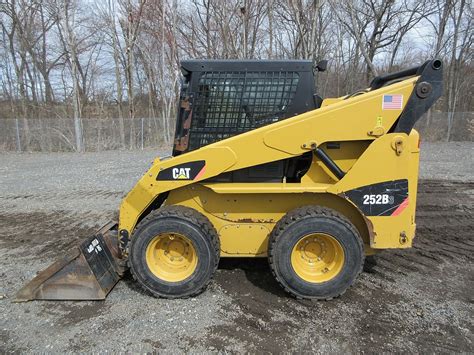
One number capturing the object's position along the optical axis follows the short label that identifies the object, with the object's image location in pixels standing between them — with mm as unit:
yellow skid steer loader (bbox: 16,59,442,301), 3248
